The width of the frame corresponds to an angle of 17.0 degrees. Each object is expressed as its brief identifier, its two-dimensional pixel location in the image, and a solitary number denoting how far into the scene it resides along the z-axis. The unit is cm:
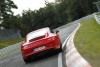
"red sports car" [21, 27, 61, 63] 1554
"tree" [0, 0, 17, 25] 8196
